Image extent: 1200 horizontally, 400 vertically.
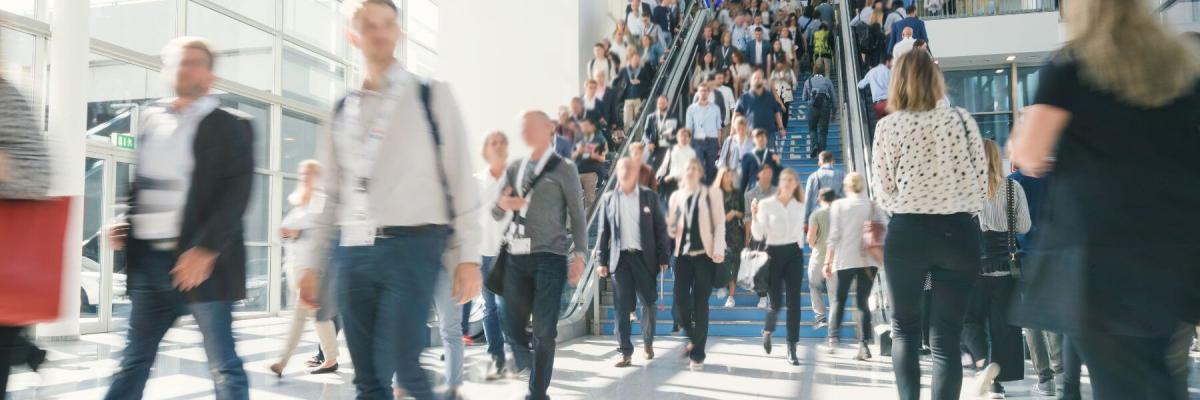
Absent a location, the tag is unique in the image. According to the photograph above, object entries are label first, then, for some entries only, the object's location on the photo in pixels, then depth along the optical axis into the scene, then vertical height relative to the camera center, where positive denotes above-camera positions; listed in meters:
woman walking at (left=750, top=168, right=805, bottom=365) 7.80 -0.08
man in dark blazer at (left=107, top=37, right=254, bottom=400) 3.12 +0.06
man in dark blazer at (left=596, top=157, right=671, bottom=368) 7.19 +0.03
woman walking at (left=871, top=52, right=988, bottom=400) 3.48 +0.13
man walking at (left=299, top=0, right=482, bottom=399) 2.39 +0.10
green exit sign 11.79 +1.39
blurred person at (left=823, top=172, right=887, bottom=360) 7.28 -0.02
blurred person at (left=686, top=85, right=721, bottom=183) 12.00 +1.47
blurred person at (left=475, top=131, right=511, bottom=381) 6.11 +0.08
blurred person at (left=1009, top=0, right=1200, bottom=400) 1.81 +0.08
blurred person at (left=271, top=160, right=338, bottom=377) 6.06 -0.01
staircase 9.48 -0.77
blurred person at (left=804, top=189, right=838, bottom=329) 8.12 +0.05
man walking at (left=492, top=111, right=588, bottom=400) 5.00 +0.04
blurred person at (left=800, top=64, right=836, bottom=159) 12.74 +1.82
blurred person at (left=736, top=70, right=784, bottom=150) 12.14 +1.79
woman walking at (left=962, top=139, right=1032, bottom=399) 5.43 -0.26
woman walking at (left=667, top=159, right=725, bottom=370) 7.21 -0.07
